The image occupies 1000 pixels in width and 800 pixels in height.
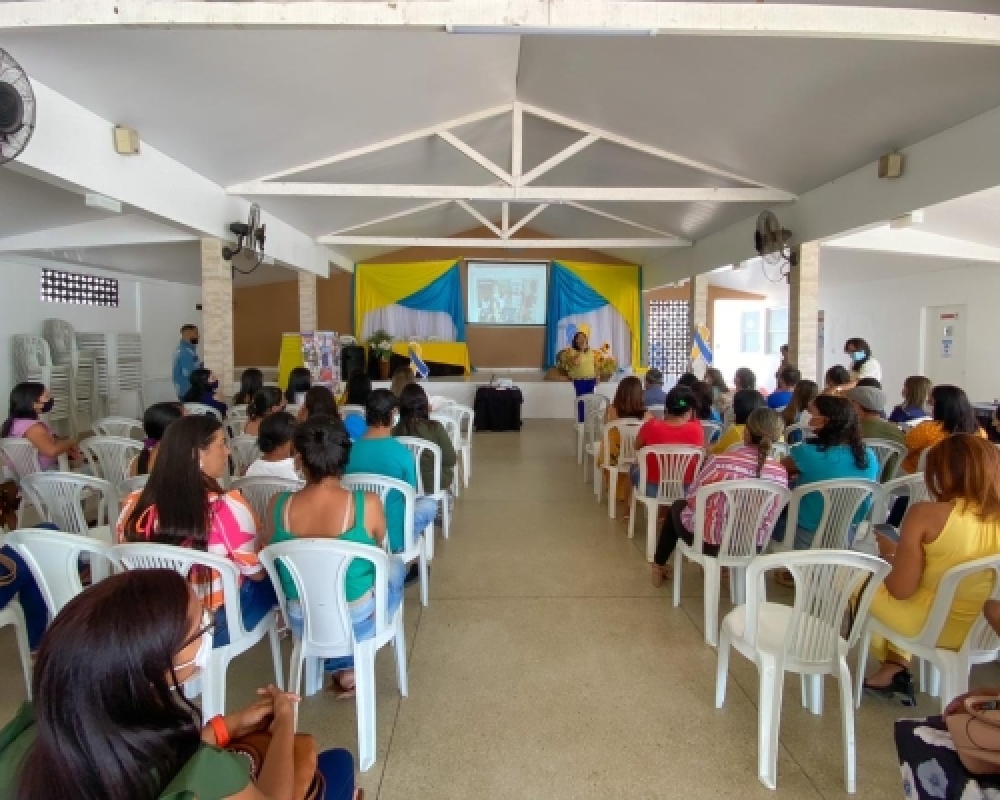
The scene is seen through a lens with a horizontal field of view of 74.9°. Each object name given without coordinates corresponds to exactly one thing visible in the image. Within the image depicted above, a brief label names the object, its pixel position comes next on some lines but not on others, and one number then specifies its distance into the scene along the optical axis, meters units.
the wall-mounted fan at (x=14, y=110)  2.82
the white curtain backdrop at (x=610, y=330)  12.60
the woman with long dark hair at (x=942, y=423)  3.09
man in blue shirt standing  7.07
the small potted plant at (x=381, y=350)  11.14
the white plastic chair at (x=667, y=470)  3.51
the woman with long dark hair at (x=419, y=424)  3.87
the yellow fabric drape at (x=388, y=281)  12.42
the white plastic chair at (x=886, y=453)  3.44
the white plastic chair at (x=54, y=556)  1.93
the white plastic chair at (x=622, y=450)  4.48
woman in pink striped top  2.74
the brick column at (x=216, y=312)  6.16
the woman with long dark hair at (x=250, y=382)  4.97
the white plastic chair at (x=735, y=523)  2.66
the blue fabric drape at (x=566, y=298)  12.59
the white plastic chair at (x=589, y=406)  5.77
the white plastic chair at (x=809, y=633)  1.84
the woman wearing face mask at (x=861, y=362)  5.35
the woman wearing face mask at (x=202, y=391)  5.14
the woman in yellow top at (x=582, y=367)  8.41
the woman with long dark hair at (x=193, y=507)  1.91
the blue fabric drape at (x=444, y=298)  12.45
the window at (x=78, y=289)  7.95
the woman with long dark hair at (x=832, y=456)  2.92
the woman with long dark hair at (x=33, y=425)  3.64
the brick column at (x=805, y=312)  6.34
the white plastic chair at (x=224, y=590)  1.82
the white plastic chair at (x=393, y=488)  2.73
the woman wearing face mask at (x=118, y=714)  0.83
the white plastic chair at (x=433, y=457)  3.52
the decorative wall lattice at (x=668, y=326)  13.48
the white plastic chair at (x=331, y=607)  1.89
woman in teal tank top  2.05
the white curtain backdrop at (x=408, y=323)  12.45
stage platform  9.95
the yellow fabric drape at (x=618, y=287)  12.66
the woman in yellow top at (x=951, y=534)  1.87
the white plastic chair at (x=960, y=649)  1.82
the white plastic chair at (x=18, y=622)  2.15
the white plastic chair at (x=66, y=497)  2.81
